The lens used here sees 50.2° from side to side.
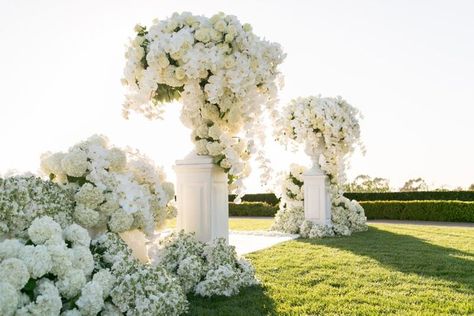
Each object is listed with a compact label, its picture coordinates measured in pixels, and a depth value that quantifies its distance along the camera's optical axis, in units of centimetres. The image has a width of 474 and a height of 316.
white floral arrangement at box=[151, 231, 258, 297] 538
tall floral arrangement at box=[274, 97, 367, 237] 1194
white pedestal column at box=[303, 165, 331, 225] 1237
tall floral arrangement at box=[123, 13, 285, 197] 547
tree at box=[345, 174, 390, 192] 2377
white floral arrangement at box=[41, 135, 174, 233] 436
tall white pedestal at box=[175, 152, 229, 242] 610
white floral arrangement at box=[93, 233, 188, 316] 384
